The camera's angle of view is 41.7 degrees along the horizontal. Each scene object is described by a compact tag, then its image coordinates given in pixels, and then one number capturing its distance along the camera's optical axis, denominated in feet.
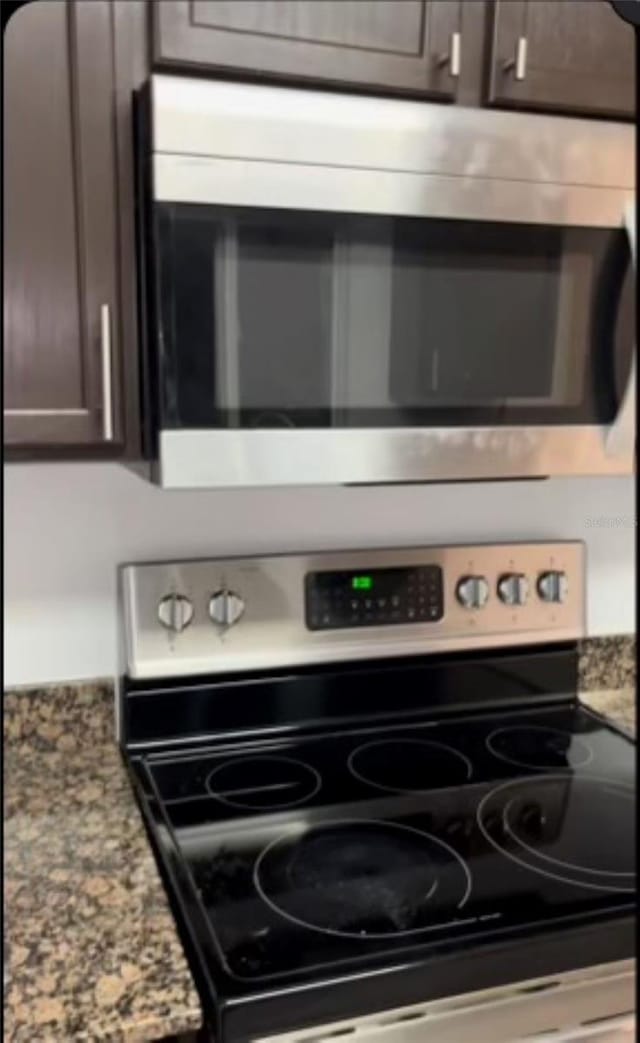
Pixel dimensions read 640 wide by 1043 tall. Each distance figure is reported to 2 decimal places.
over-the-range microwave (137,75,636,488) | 2.93
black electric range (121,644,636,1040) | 2.61
